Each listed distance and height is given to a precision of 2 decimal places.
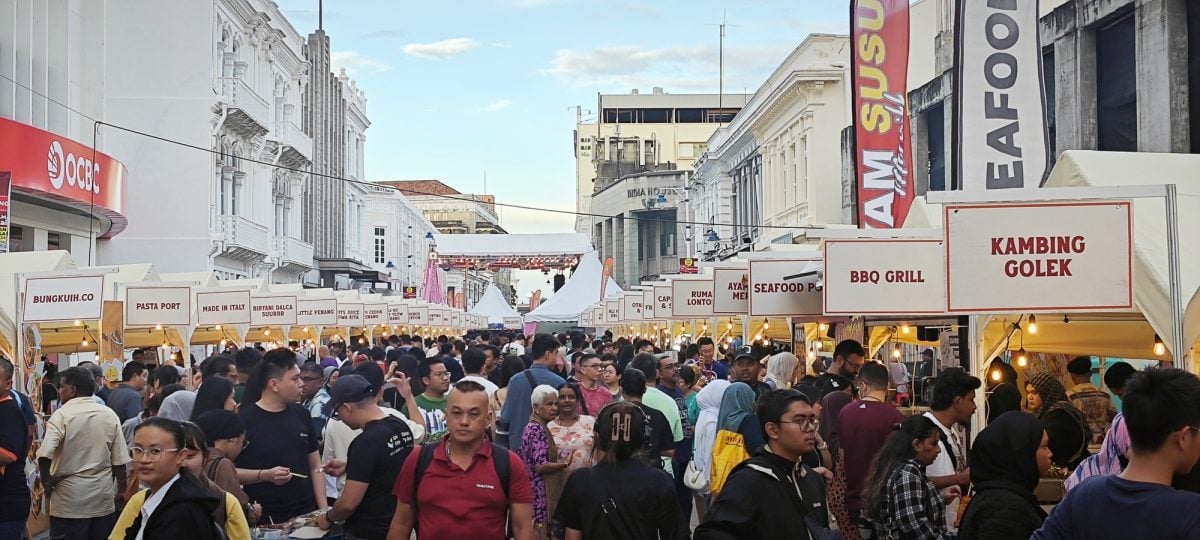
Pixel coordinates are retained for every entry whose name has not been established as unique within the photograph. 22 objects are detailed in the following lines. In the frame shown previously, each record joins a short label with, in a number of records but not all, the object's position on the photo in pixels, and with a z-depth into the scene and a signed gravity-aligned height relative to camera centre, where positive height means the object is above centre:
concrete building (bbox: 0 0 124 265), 23.77 +3.48
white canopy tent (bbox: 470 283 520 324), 51.88 +0.31
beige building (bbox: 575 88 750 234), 105.46 +16.07
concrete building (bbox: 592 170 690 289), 82.50 +6.25
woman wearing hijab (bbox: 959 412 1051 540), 4.72 -0.64
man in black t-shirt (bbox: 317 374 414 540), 6.33 -0.81
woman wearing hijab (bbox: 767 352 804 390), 10.66 -0.46
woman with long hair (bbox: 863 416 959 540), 6.11 -0.88
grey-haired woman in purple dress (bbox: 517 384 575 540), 7.76 -0.93
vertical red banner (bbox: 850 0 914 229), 14.91 +2.40
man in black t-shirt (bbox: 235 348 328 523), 7.46 -0.78
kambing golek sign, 7.77 +0.34
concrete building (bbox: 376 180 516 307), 137.12 +11.94
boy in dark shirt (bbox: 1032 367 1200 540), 3.73 -0.51
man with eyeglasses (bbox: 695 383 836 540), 4.90 -0.69
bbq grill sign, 9.91 +0.27
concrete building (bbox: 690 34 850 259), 38.28 +5.52
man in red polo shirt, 5.48 -0.75
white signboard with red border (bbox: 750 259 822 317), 14.00 +0.24
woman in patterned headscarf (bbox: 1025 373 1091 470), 8.87 -0.85
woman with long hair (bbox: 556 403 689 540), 5.66 -0.81
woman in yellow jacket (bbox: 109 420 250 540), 4.99 -0.77
